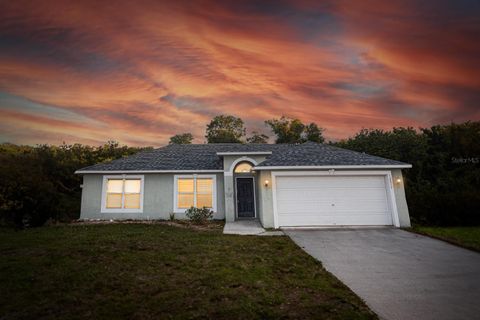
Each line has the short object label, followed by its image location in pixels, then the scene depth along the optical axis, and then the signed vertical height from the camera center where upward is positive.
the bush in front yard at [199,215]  12.68 -0.85
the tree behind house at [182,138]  38.32 +9.86
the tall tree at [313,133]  34.91 +9.21
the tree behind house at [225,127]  37.29 +11.21
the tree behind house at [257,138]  38.09 +9.40
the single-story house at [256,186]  11.50 +0.59
